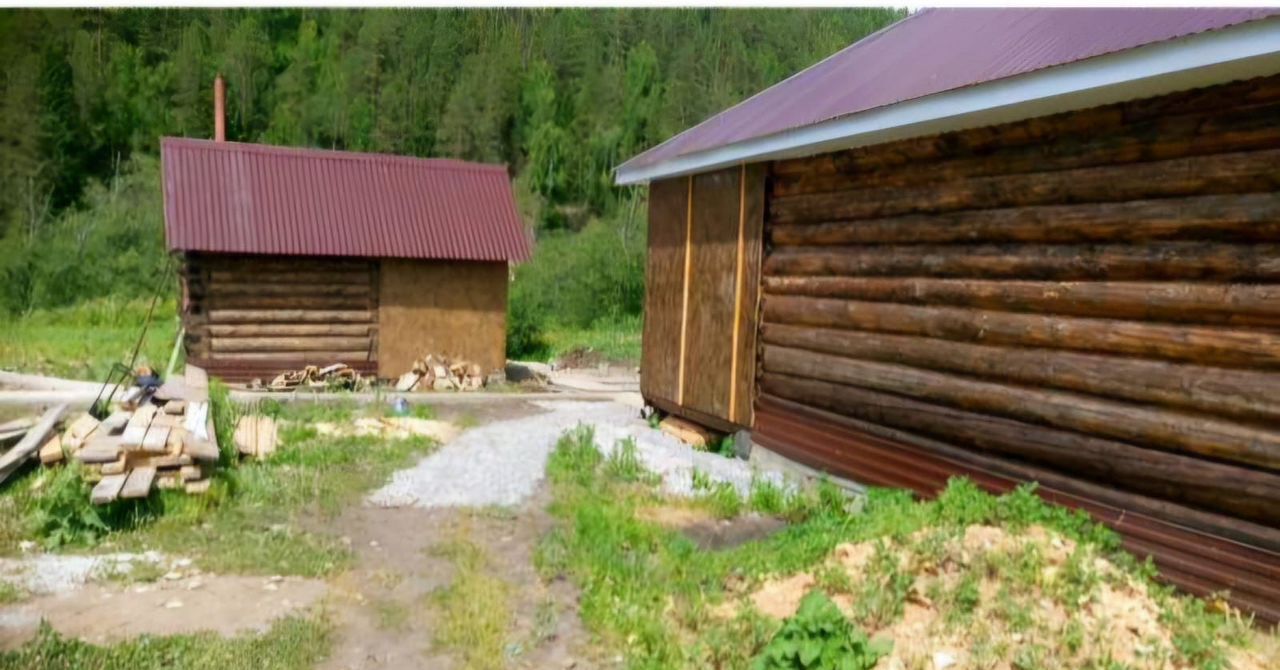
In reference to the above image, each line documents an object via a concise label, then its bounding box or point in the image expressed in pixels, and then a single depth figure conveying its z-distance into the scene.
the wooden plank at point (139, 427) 7.40
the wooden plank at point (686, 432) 9.80
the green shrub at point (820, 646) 4.20
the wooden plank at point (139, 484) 6.82
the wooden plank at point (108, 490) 6.64
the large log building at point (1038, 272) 4.62
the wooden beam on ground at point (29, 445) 7.86
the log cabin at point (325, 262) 14.65
